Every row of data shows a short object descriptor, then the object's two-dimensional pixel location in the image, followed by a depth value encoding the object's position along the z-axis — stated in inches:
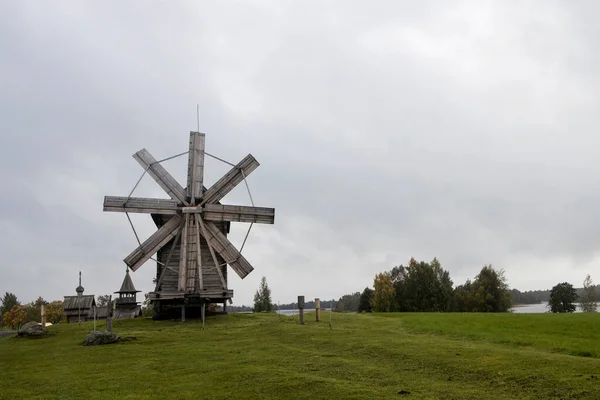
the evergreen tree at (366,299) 3144.9
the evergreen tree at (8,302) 3762.3
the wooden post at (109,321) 950.6
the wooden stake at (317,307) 1051.3
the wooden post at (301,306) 999.8
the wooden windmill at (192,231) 1226.6
